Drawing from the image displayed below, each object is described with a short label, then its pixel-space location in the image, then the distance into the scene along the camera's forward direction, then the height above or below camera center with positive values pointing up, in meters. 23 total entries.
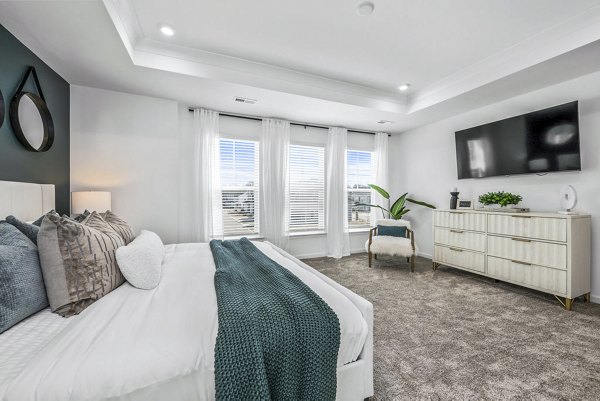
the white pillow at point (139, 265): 1.49 -0.39
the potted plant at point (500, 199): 3.28 +0.04
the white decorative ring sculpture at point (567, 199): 2.83 +0.04
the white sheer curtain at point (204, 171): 3.76 +0.42
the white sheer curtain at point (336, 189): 4.66 +0.21
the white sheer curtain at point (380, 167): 5.07 +0.67
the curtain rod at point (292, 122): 4.03 +1.34
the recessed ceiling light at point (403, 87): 3.57 +1.61
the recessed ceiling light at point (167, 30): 2.34 +1.57
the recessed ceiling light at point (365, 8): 2.08 +1.59
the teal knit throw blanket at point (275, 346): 0.96 -0.59
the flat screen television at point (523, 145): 2.84 +0.73
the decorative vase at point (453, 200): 3.93 +0.03
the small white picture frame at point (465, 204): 3.73 -0.03
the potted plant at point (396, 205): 4.77 -0.07
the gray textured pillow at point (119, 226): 1.88 -0.21
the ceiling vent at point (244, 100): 3.39 +1.35
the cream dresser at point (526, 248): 2.62 -0.54
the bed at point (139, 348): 0.85 -0.57
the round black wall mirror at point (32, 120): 2.09 +0.70
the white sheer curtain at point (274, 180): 4.18 +0.33
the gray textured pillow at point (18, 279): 1.08 -0.37
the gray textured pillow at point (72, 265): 1.27 -0.35
